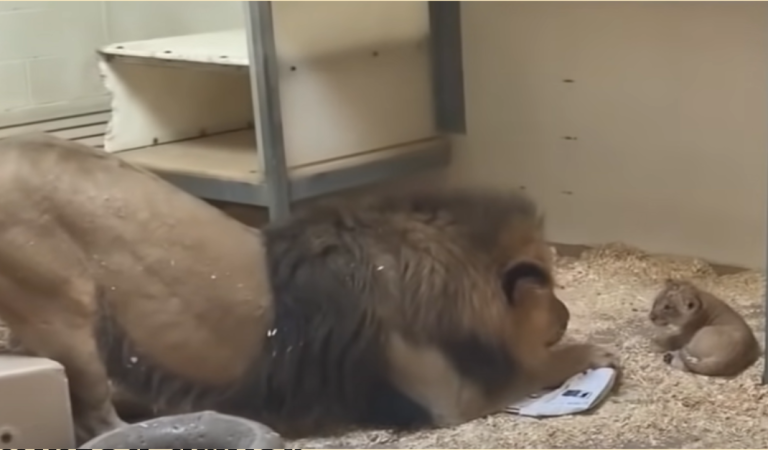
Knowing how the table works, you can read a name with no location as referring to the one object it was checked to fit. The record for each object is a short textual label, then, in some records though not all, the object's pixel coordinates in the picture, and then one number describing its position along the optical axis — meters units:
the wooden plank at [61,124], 3.67
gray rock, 1.74
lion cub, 2.35
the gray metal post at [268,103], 2.93
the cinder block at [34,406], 1.95
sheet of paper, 2.21
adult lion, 2.09
